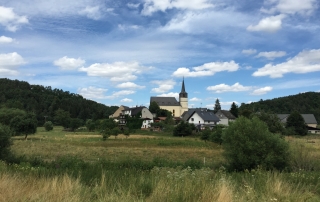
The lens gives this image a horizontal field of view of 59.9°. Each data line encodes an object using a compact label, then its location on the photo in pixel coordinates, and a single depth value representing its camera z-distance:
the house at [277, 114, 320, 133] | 97.42
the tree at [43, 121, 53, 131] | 83.80
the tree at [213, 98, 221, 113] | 135.05
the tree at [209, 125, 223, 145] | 43.34
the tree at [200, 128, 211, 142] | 50.19
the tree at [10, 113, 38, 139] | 54.09
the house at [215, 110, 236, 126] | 100.56
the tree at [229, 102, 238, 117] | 109.00
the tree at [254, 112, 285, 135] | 51.69
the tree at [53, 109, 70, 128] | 97.70
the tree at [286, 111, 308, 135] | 69.31
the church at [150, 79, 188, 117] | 142.00
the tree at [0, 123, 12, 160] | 19.09
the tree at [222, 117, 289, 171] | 17.92
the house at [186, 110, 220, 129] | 89.88
